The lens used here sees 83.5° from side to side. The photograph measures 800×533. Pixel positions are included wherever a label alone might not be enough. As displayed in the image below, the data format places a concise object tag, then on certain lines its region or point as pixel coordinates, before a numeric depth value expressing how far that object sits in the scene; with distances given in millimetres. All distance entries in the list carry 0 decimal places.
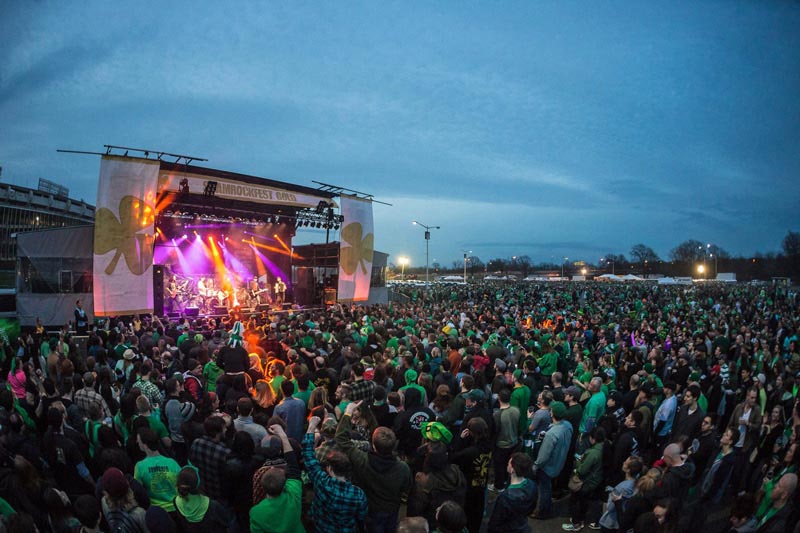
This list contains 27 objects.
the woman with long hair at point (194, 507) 2836
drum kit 19250
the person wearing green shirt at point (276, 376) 5746
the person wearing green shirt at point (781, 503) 3301
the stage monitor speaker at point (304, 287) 23312
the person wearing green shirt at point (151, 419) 4039
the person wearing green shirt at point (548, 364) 7938
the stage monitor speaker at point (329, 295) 23219
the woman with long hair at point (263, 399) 5141
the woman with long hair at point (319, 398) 4652
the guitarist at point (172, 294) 18609
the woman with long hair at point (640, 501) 3406
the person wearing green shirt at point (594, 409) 5363
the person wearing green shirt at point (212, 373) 6395
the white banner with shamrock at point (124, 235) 12422
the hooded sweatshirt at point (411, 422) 4539
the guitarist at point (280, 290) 22375
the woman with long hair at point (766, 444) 4926
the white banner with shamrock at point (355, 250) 19125
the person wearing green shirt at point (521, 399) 5793
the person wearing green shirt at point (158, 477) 3203
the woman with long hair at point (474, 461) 3902
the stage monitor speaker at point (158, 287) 17359
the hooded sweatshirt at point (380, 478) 3256
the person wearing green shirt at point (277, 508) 2803
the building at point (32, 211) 32438
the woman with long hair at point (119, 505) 2678
